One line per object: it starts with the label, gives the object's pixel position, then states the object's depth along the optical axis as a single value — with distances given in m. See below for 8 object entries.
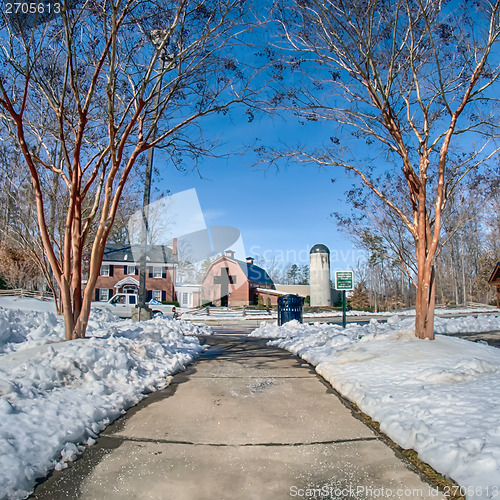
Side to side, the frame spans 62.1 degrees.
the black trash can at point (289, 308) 17.97
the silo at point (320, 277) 44.88
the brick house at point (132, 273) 46.28
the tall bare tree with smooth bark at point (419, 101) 8.53
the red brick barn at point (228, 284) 52.16
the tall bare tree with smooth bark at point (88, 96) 7.97
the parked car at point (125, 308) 25.05
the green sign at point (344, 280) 14.53
